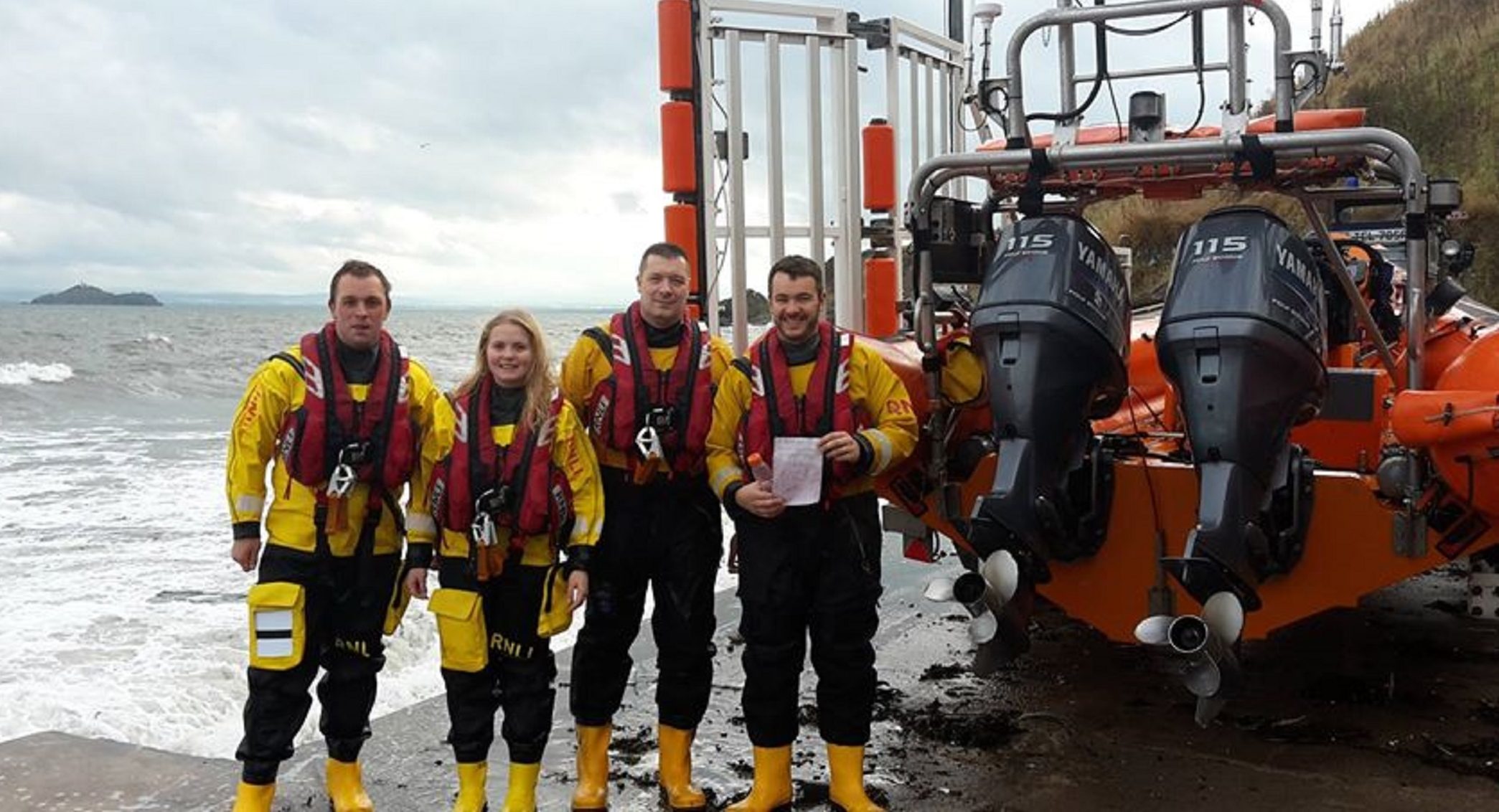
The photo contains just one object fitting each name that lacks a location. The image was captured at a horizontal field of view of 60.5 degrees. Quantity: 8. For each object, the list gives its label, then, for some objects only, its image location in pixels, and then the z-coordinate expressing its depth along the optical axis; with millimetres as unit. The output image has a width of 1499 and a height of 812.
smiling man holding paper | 3264
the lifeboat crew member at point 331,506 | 3197
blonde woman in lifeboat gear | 3223
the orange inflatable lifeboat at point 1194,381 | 2996
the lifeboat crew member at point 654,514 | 3371
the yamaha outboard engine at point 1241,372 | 2922
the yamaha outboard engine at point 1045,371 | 3186
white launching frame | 4902
